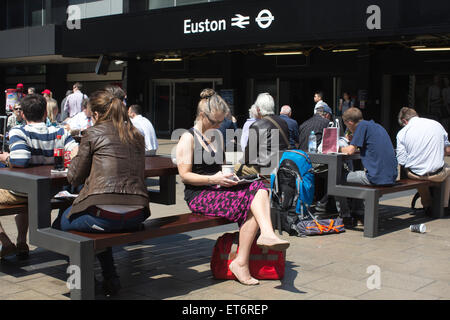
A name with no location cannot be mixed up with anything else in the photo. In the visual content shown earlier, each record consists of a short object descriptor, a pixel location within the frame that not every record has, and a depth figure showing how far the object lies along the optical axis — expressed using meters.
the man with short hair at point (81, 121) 8.63
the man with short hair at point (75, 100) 12.84
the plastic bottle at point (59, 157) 4.63
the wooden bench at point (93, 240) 3.81
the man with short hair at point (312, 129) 8.73
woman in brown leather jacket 4.02
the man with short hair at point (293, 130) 8.75
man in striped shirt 4.82
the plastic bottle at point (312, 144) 7.55
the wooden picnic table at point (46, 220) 3.83
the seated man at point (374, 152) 6.88
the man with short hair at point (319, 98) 13.00
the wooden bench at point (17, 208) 4.80
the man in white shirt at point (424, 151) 7.41
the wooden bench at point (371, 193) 6.46
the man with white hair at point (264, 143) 6.74
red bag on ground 4.75
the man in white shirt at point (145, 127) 8.94
